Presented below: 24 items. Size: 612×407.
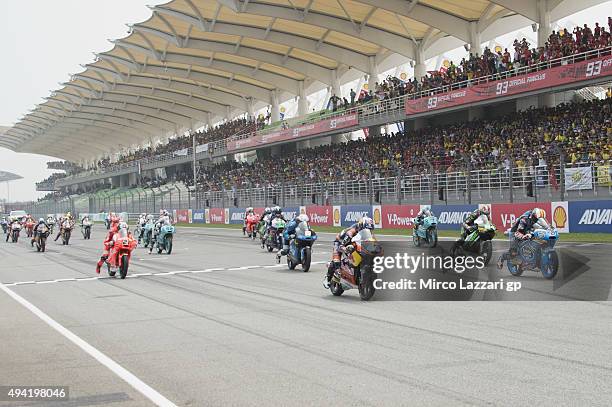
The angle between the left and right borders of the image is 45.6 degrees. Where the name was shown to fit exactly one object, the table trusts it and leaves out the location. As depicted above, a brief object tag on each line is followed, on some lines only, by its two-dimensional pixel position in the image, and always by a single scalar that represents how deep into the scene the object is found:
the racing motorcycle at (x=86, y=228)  39.66
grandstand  28.14
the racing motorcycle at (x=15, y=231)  39.59
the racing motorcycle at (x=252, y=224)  30.12
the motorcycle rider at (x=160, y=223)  23.73
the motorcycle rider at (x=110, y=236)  16.30
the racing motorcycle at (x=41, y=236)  29.02
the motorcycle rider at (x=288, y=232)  16.65
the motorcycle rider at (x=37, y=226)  29.05
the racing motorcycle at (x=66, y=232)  34.22
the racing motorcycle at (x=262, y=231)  23.79
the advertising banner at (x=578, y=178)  21.59
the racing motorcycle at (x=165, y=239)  24.06
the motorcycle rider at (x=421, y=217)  20.33
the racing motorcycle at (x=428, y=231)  20.11
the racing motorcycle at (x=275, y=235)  21.64
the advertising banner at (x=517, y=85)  27.27
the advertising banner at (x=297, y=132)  45.50
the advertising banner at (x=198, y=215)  51.97
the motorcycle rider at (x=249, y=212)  31.38
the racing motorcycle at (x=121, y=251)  16.17
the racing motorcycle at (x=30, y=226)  39.94
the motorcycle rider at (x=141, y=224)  27.17
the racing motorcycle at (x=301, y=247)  15.66
